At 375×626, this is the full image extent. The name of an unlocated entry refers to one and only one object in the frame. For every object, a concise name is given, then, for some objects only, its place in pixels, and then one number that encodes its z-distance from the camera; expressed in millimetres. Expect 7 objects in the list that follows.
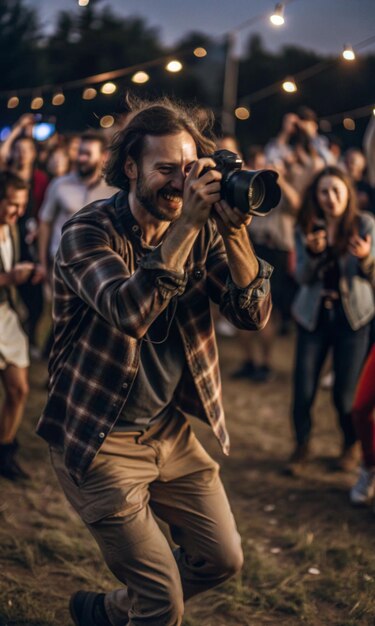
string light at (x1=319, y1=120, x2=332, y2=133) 10188
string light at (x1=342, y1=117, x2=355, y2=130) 7995
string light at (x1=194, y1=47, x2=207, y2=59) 7998
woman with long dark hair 5285
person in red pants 4652
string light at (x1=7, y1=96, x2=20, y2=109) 7556
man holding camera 2533
